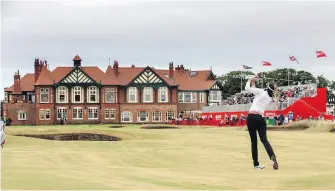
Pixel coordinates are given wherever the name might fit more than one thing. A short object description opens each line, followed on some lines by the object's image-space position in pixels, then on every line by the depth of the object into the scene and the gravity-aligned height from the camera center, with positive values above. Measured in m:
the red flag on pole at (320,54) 74.87 +6.83
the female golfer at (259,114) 14.91 +0.03
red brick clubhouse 103.31 +3.18
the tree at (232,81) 151.62 +8.30
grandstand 70.25 +0.98
